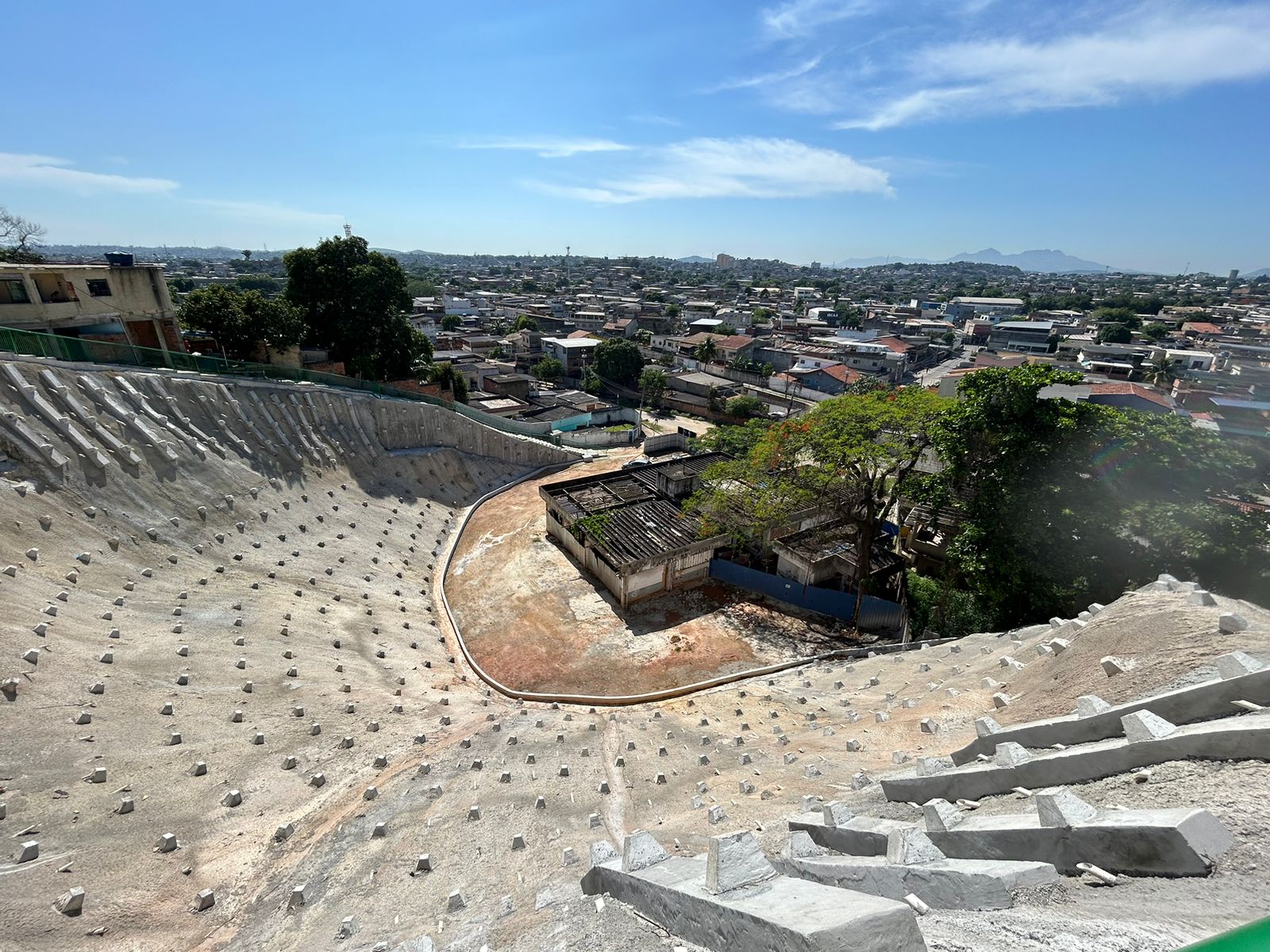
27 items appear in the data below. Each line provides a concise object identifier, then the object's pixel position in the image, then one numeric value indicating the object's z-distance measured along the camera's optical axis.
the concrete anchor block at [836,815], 5.26
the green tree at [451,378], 39.78
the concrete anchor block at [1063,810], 3.72
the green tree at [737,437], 23.84
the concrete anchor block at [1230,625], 6.50
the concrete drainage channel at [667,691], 16.78
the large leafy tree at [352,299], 32.25
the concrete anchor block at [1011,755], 5.32
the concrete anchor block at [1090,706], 5.68
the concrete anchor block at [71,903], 6.33
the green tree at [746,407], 55.94
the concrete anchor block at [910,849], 4.05
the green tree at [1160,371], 59.84
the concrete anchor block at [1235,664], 4.98
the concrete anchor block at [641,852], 4.65
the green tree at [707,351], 74.88
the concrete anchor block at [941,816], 4.58
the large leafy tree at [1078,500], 13.27
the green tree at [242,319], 27.44
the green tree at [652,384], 60.78
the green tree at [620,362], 66.75
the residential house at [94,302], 23.12
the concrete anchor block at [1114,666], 6.95
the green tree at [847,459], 19.16
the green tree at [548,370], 67.75
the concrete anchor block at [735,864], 3.59
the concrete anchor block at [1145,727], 4.70
